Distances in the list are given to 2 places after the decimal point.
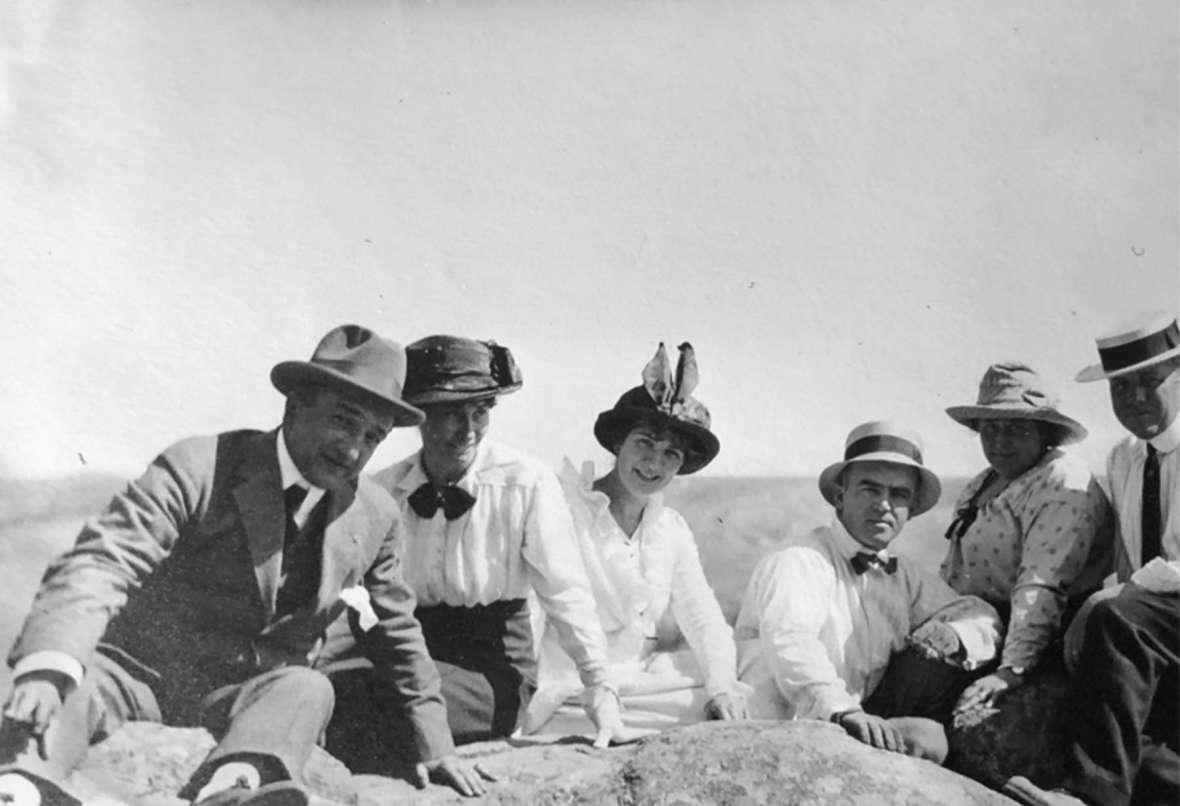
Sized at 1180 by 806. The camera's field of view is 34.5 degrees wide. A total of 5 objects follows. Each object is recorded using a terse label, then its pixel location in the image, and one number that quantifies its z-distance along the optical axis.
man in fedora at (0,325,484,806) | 4.58
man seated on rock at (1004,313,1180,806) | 4.82
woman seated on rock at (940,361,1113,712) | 5.09
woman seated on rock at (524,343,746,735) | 5.05
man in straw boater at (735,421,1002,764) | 5.00
